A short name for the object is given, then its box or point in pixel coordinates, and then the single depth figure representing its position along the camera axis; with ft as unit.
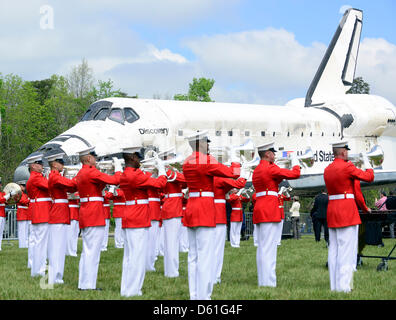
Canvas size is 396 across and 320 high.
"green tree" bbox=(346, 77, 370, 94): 205.16
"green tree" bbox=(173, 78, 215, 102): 169.27
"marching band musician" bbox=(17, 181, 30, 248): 65.87
